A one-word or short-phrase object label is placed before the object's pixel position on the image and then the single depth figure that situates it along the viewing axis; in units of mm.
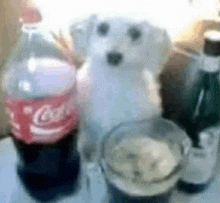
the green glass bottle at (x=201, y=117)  566
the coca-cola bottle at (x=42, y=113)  550
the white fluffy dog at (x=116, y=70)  549
